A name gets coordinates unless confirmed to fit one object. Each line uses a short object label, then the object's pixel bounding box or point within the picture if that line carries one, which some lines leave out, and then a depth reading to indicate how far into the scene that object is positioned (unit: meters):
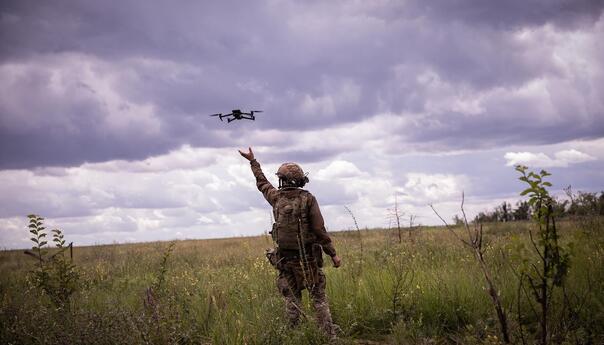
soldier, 5.81
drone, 9.95
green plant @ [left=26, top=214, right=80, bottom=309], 6.80
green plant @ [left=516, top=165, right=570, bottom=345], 3.50
